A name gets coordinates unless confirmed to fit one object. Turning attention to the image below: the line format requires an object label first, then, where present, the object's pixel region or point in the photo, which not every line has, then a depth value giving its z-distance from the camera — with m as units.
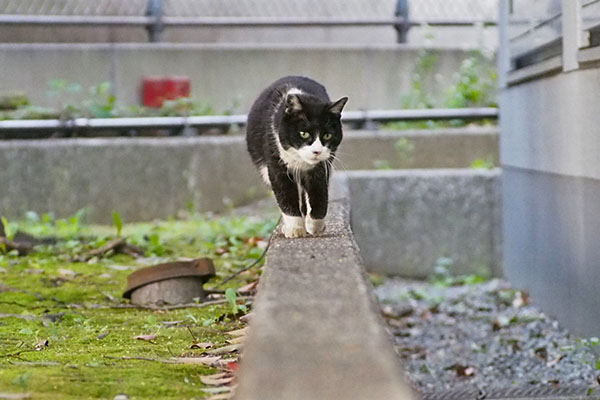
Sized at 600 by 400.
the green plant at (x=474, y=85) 19.25
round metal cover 8.27
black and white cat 7.36
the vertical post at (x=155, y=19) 19.35
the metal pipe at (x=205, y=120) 16.42
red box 18.77
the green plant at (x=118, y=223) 12.08
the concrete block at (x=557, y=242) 10.37
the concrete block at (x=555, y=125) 10.21
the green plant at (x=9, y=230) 12.43
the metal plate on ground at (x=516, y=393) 8.51
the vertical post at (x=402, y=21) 20.22
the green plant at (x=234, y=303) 7.22
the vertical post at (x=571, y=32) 10.62
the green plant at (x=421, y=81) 19.59
